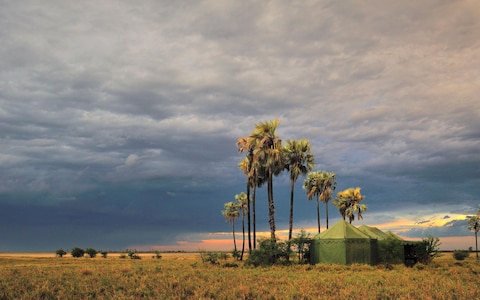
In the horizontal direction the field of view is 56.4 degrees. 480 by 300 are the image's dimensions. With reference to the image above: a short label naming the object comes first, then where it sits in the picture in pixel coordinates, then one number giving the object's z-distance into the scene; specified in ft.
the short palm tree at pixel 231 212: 310.84
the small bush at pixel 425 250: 152.87
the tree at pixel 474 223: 313.63
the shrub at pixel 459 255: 235.61
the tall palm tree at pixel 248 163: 178.00
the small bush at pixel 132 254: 289.12
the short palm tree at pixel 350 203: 252.01
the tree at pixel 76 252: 318.04
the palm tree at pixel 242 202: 294.05
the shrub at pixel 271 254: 141.79
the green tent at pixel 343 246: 135.95
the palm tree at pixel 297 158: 182.24
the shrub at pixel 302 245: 145.59
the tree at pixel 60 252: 337.48
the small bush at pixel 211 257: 157.28
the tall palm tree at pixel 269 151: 160.97
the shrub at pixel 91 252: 322.55
